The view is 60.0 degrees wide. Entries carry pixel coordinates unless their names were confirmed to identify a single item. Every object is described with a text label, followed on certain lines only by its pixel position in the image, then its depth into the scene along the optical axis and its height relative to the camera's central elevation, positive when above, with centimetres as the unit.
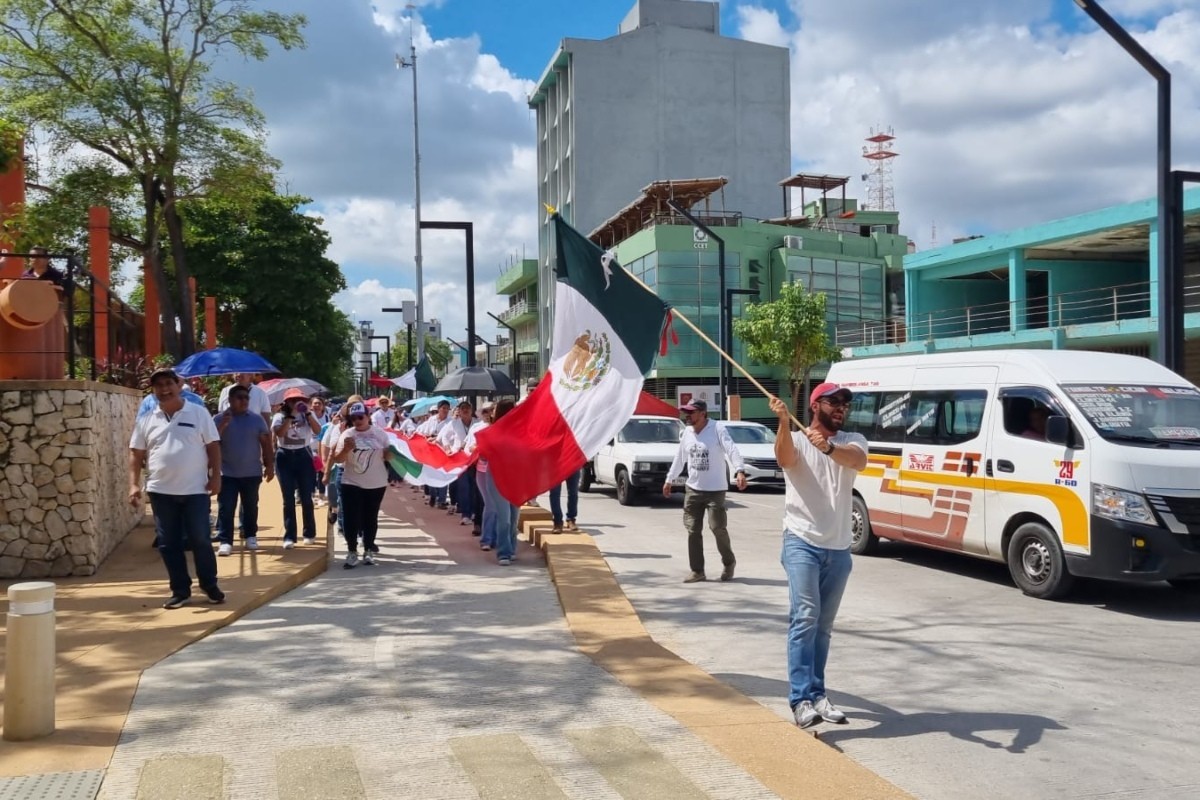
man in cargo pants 1036 -75
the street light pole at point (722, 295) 2641 +292
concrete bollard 512 -126
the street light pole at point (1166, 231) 1195 +197
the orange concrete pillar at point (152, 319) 2570 +233
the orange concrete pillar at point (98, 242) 1958 +325
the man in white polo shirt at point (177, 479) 816 -54
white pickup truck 1881 -95
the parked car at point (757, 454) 2073 -98
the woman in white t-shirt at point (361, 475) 1074 -70
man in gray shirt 1081 -40
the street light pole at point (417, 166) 2870 +736
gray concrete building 5925 +1670
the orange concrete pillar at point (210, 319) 3544 +322
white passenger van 868 -59
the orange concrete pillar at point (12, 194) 1559 +349
